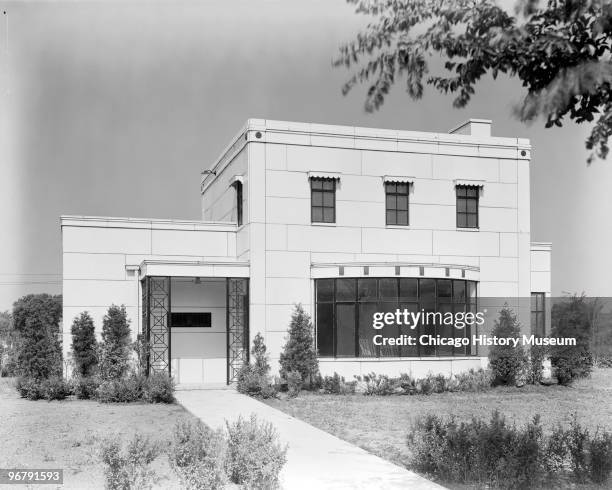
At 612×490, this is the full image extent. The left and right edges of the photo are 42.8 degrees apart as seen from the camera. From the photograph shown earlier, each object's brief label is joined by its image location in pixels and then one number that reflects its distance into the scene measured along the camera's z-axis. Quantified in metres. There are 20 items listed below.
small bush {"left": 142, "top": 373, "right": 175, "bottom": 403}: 18.08
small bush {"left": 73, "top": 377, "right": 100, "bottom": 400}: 19.06
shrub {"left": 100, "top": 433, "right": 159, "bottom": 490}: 8.01
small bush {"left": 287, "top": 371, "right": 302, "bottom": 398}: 19.97
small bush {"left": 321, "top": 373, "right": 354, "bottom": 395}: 20.58
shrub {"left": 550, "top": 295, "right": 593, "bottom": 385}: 23.22
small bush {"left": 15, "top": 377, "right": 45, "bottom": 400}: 19.00
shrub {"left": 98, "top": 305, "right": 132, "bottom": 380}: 20.47
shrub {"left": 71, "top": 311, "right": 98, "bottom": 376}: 21.27
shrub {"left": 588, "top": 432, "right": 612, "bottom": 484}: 9.41
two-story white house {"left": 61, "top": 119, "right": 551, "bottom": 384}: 21.69
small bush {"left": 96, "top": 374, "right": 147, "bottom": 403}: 18.25
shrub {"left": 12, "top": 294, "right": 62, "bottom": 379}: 20.31
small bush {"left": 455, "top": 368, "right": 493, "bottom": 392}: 21.50
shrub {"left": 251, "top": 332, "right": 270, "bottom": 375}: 21.03
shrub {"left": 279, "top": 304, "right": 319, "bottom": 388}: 20.91
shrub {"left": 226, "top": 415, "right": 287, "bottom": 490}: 8.30
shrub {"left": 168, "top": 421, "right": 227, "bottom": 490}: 7.98
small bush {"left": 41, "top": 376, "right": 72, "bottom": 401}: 18.84
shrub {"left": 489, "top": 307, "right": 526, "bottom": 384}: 22.52
